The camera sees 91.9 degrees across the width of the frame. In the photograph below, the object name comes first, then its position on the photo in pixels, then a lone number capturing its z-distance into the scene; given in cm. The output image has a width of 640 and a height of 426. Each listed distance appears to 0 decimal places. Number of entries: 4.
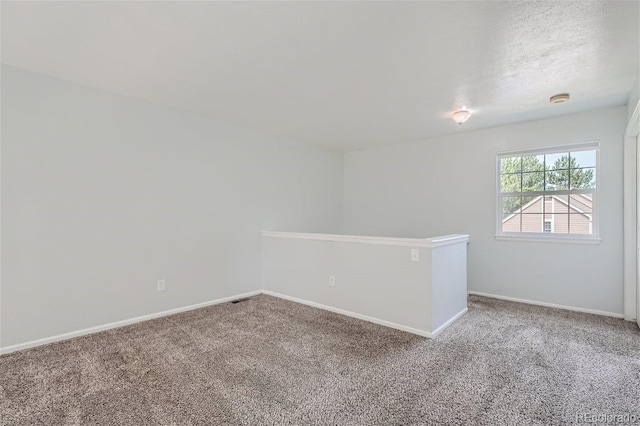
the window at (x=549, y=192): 372
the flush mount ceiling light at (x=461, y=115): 355
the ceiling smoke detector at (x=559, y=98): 308
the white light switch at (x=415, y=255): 295
